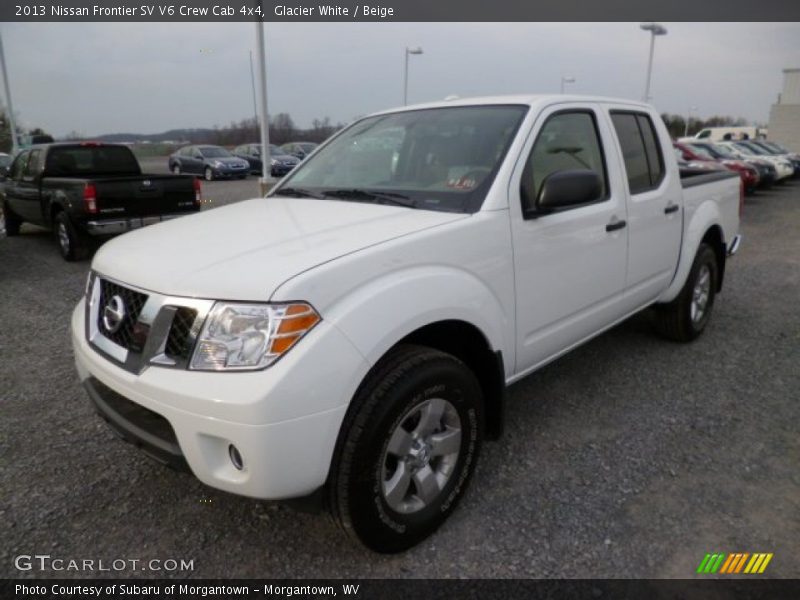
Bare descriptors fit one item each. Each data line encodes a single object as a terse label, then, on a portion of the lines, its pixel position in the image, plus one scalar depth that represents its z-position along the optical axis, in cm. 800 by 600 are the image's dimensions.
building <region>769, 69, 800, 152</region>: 4241
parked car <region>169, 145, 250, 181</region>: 2477
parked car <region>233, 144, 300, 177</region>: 2488
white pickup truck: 195
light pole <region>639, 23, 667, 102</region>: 2223
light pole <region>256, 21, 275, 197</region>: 1081
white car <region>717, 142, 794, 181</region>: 1817
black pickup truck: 786
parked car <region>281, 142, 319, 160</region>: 2907
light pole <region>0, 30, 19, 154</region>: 2388
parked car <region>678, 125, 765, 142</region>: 4584
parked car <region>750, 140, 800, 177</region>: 2088
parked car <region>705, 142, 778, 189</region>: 1673
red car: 1524
